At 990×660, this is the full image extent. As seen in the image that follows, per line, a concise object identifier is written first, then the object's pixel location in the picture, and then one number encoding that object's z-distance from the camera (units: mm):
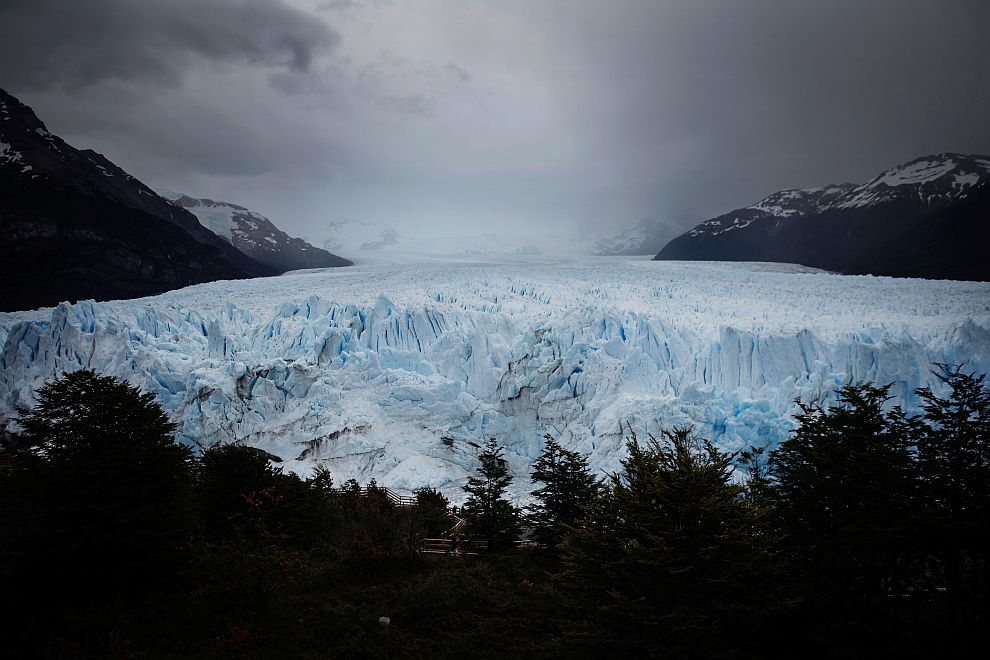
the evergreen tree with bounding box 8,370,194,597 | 7906
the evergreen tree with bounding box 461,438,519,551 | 13844
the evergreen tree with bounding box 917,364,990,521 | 6887
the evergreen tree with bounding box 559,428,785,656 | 5719
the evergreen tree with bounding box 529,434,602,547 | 12961
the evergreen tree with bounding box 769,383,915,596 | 6844
